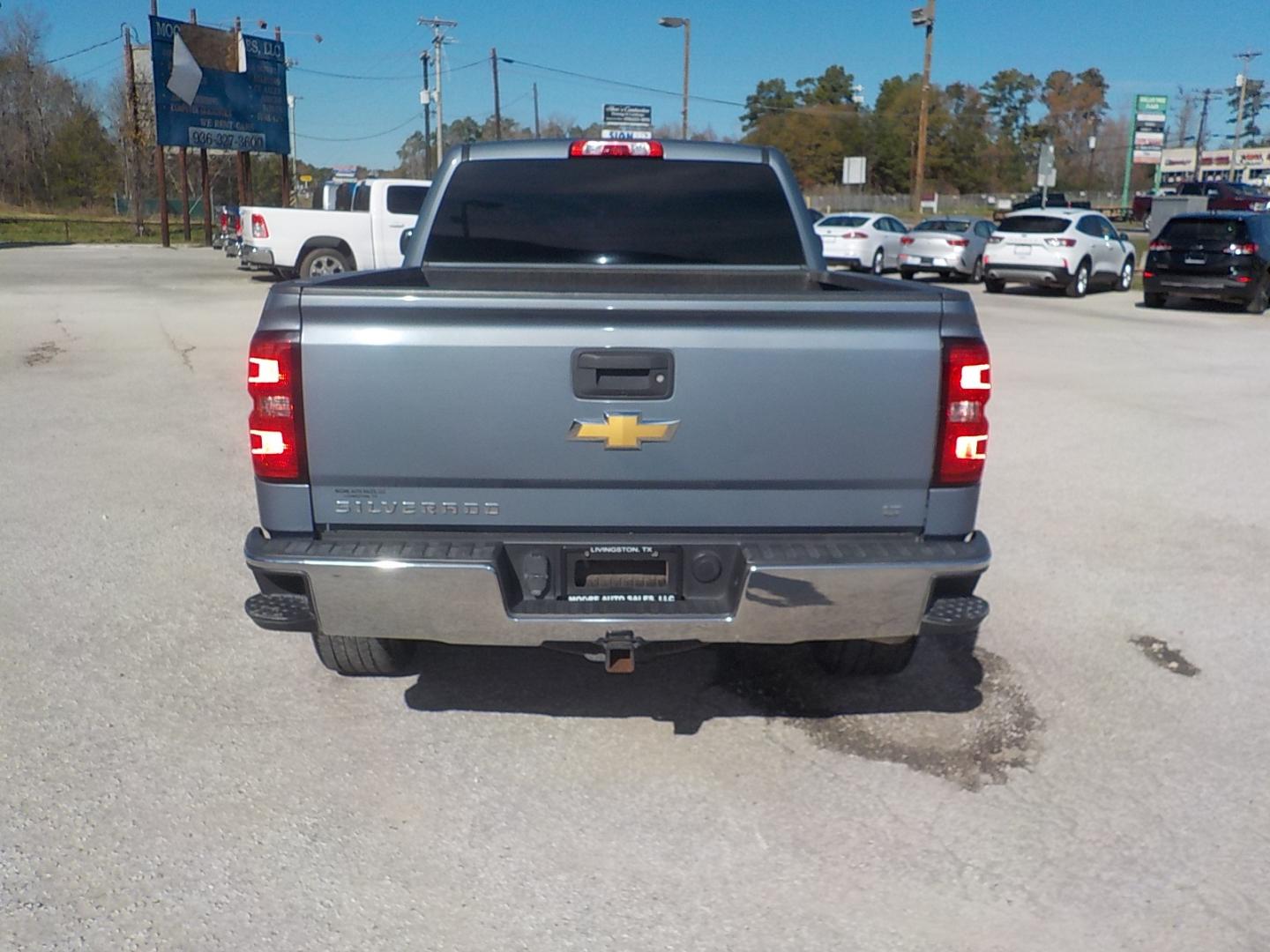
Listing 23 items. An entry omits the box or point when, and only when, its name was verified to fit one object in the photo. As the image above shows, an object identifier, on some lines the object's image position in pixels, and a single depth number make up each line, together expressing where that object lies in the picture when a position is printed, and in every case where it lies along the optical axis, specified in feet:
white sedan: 89.45
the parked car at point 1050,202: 174.09
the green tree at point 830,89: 396.16
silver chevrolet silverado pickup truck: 11.07
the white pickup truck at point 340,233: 67.00
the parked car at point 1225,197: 151.23
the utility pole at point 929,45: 120.67
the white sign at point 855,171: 165.51
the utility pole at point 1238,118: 304.30
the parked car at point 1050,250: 73.15
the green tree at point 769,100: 405.59
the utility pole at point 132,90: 142.41
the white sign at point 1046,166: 118.83
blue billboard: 122.42
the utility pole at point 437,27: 239.71
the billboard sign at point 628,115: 229.45
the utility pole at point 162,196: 131.75
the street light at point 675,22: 186.09
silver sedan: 82.28
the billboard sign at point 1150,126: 301.63
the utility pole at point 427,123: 239.30
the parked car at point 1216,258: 63.31
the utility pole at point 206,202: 139.85
